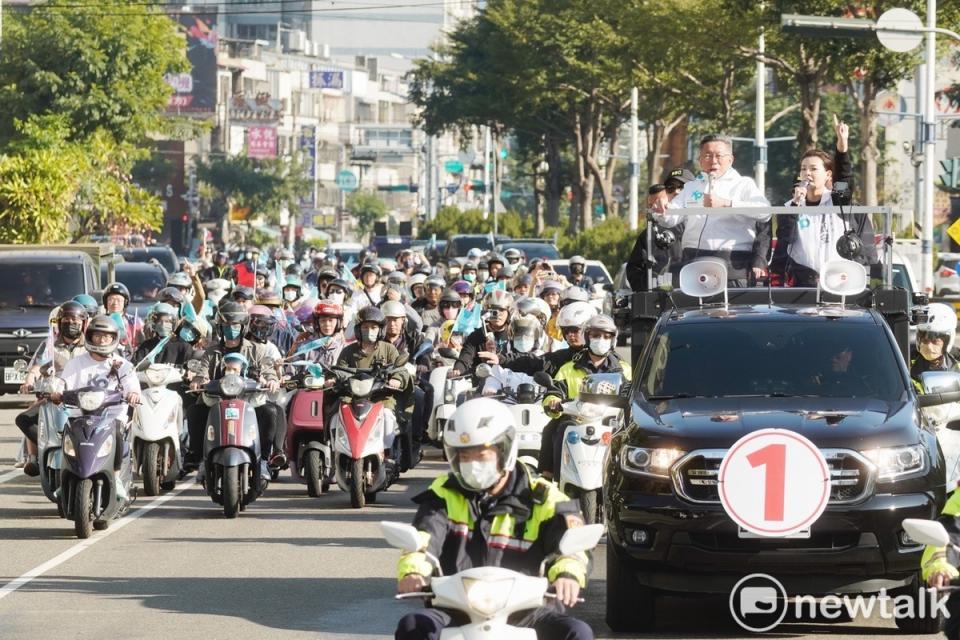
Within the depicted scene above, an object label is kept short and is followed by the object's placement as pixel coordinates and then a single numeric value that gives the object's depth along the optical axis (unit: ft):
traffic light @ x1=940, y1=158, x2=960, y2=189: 209.81
